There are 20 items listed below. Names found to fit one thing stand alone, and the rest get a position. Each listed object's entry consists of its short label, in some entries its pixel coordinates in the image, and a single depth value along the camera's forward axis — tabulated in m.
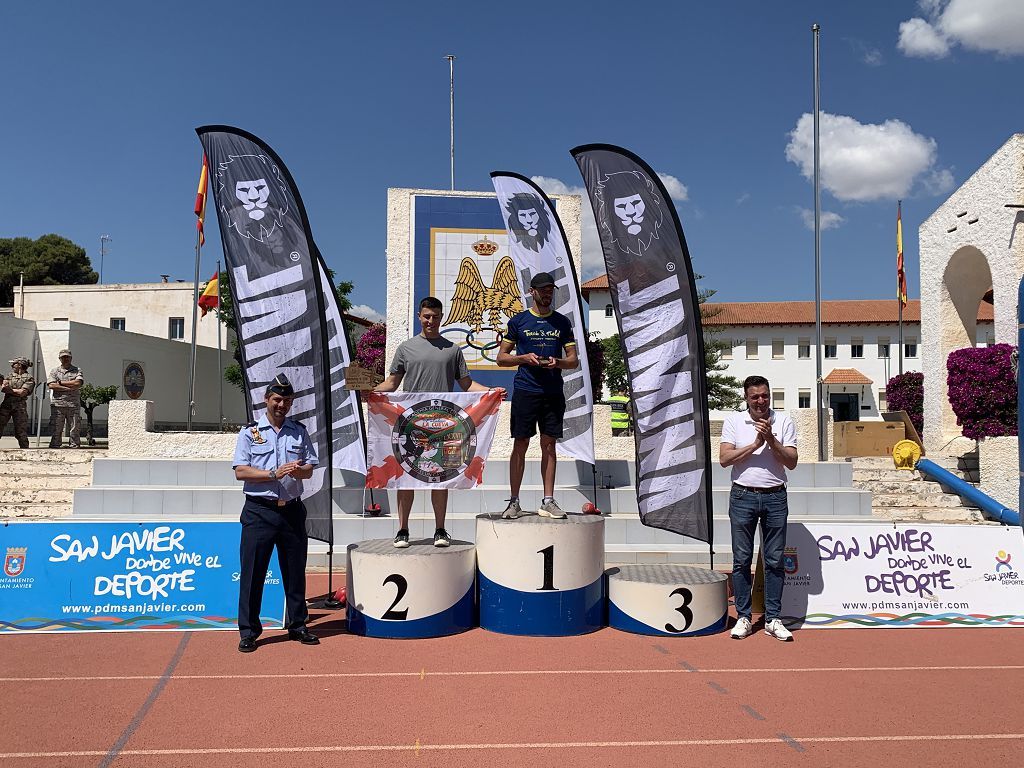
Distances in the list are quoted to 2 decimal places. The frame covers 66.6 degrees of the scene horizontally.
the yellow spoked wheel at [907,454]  11.27
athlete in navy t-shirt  6.02
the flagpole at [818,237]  13.20
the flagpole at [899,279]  26.80
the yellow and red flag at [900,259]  26.72
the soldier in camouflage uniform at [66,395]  11.40
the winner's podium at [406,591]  5.57
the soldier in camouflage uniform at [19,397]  11.07
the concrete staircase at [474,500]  8.85
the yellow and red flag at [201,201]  17.89
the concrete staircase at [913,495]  9.82
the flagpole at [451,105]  17.05
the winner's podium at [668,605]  5.74
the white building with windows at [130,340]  24.52
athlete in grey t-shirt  6.02
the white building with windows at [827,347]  51.69
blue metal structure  9.17
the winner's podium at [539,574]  5.61
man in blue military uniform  5.26
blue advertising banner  5.73
